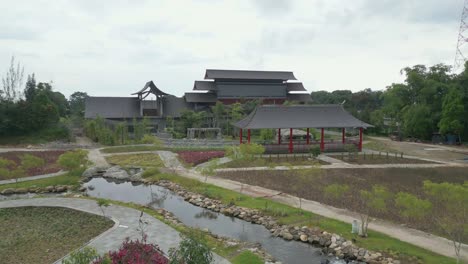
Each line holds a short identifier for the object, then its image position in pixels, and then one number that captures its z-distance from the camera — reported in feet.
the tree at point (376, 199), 41.50
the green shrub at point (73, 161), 70.03
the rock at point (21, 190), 64.07
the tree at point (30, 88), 157.82
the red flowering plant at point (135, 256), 26.14
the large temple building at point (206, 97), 148.46
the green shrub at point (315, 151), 93.66
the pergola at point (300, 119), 103.04
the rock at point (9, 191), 63.18
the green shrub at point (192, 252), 26.30
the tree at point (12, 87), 165.76
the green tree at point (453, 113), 122.52
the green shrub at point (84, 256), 24.73
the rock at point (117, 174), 77.20
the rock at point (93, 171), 78.66
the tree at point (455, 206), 36.22
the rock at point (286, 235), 43.42
